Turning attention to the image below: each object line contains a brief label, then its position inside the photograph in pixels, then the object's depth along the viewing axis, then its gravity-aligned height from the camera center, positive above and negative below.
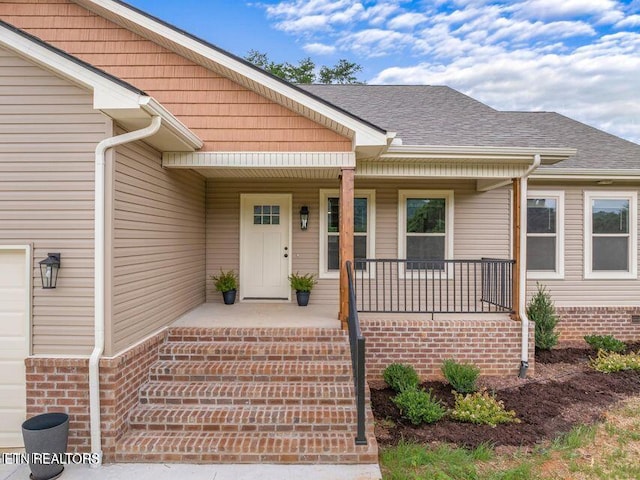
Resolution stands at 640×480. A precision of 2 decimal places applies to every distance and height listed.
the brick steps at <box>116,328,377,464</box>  3.22 -1.72
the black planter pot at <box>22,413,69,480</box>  2.90 -1.68
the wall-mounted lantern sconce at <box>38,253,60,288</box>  3.24 -0.28
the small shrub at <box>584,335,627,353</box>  6.02 -1.79
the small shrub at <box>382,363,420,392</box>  4.60 -1.82
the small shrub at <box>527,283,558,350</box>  6.14 -1.42
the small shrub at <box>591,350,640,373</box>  5.48 -1.93
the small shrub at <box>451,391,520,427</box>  4.05 -2.01
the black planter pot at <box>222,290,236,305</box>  6.31 -1.03
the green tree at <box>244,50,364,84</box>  19.42 +9.89
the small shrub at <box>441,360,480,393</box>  4.60 -1.79
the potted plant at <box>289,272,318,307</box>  6.26 -0.86
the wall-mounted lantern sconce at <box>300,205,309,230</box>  6.58 +0.44
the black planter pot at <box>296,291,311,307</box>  6.26 -1.04
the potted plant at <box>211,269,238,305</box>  6.30 -0.84
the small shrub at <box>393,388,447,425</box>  3.97 -1.92
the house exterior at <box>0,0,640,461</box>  3.31 +0.51
